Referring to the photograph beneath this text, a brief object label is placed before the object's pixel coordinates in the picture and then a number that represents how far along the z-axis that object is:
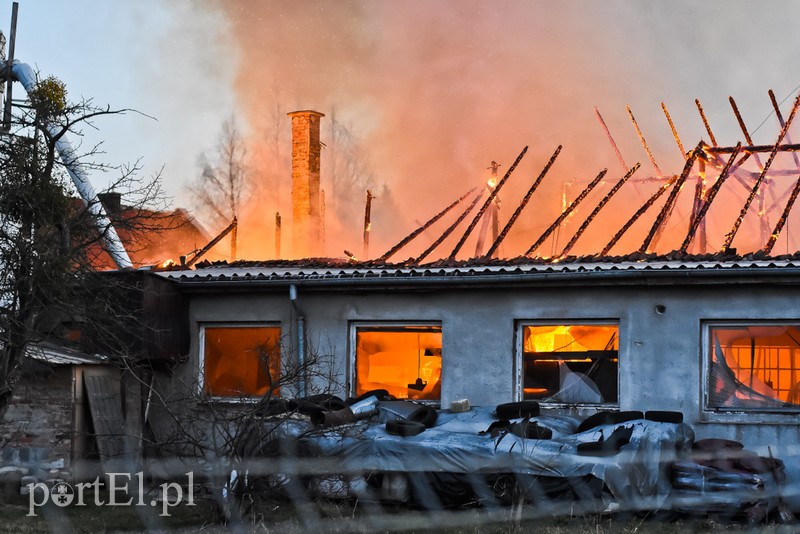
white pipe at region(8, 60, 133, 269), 12.36
